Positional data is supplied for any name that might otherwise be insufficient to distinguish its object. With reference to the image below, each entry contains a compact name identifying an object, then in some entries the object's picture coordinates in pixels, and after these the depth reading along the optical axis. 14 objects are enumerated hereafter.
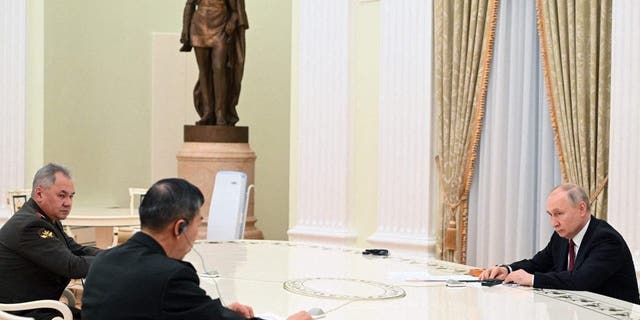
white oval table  3.78
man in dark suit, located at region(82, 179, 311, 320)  2.85
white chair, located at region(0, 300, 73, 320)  3.81
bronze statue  8.66
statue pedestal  8.85
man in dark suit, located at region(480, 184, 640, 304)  4.33
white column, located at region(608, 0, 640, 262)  6.34
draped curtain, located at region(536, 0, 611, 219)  6.61
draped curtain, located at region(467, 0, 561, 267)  7.09
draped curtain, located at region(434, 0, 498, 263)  7.33
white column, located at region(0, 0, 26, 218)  9.47
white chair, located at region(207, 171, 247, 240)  7.14
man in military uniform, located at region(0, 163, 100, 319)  4.30
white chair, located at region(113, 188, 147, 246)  8.02
